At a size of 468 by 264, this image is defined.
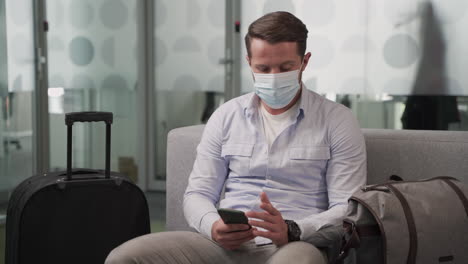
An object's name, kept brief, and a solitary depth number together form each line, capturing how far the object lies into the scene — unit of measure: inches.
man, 69.4
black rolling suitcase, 83.6
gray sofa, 80.8
